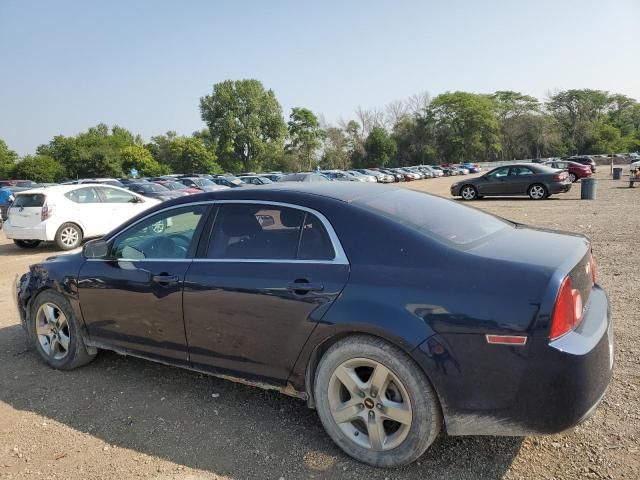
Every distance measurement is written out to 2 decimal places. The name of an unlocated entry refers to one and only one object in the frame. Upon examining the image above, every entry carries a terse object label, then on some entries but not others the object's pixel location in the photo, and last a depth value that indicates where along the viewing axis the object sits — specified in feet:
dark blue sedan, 7.88
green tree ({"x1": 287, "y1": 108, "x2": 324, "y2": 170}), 282.36
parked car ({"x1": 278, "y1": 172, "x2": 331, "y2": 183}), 79.36
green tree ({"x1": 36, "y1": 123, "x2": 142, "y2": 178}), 217.15
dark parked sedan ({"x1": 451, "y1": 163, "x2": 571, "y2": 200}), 61.16
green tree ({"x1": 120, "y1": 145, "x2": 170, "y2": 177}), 236.63
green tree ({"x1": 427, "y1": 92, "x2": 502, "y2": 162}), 296.30
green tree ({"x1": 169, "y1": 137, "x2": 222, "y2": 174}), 255.09
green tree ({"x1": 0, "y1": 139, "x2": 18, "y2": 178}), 210.59
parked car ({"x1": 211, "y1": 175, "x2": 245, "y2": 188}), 118.01
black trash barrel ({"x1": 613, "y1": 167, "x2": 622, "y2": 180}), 98.48
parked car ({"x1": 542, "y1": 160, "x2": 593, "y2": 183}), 102.32
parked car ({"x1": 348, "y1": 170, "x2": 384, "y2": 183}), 155.94
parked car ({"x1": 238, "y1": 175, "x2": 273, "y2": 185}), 116.26
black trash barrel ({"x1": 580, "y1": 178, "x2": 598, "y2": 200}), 58.54
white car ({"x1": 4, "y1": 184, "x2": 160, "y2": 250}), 36.47
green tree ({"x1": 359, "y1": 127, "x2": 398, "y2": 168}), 290.56
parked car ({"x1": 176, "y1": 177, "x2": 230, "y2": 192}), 105.70
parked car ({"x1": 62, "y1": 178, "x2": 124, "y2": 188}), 84.99
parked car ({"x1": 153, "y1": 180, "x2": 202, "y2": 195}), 92.92
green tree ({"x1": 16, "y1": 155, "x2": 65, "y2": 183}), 202.59
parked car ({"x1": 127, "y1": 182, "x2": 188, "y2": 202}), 69.85
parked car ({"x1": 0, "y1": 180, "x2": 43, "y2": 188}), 108.99
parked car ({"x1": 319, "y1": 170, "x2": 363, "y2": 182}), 139.11
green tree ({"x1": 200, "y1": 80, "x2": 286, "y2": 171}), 269.44
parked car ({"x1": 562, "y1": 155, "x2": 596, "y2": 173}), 150.50
